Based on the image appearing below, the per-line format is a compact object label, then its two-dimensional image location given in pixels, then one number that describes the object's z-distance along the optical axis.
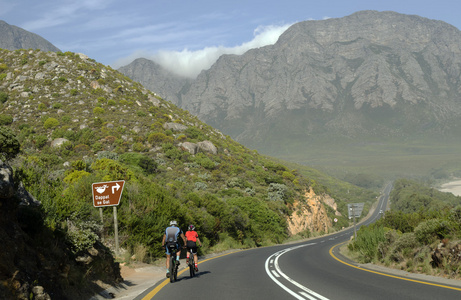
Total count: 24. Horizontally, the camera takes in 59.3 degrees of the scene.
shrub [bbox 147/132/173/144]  53.00
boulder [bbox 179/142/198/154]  54.71
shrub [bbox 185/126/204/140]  61.89
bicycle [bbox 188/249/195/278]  13.20
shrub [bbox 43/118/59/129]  50.28
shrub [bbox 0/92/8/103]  55.69
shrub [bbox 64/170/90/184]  24.45
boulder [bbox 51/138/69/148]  46.22
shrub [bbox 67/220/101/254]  9.45
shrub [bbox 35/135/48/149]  45.71
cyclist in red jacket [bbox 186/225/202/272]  13.18
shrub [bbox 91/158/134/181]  23.07
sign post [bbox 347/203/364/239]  35.16
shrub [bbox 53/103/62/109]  56.19
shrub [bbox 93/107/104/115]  56.84
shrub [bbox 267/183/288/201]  54.14
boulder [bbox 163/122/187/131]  61.23
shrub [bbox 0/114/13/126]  49.75
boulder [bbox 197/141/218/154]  58.47
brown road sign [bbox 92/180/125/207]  12.95
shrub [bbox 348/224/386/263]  18.83
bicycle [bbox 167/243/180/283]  12.03
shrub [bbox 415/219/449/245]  13.86
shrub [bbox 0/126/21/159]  15.91
